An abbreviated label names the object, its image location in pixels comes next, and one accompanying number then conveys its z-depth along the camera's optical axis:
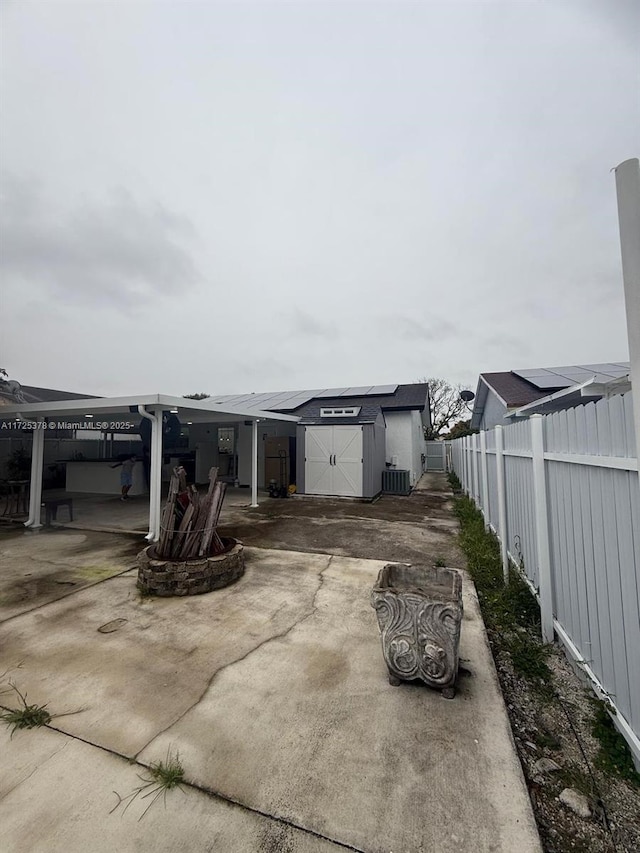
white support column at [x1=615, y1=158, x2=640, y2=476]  1.17
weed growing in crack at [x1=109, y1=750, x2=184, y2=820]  1.49
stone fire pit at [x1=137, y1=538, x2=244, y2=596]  3.64
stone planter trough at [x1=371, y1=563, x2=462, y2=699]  2.10
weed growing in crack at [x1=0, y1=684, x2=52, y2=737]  1.94
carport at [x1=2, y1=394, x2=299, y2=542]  5.64
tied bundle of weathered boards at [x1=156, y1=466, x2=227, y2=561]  3.98
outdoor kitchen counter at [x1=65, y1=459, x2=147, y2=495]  11.34
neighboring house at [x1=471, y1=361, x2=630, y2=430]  6.34
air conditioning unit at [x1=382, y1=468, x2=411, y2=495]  11.02
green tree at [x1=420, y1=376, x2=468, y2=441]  28.48
